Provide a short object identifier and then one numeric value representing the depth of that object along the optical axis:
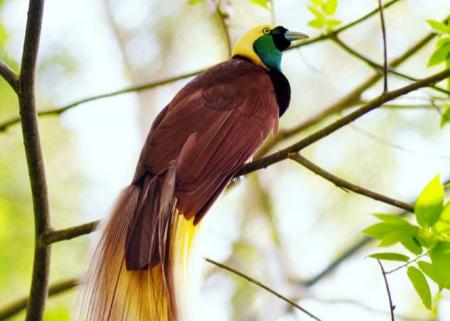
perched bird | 5.18
